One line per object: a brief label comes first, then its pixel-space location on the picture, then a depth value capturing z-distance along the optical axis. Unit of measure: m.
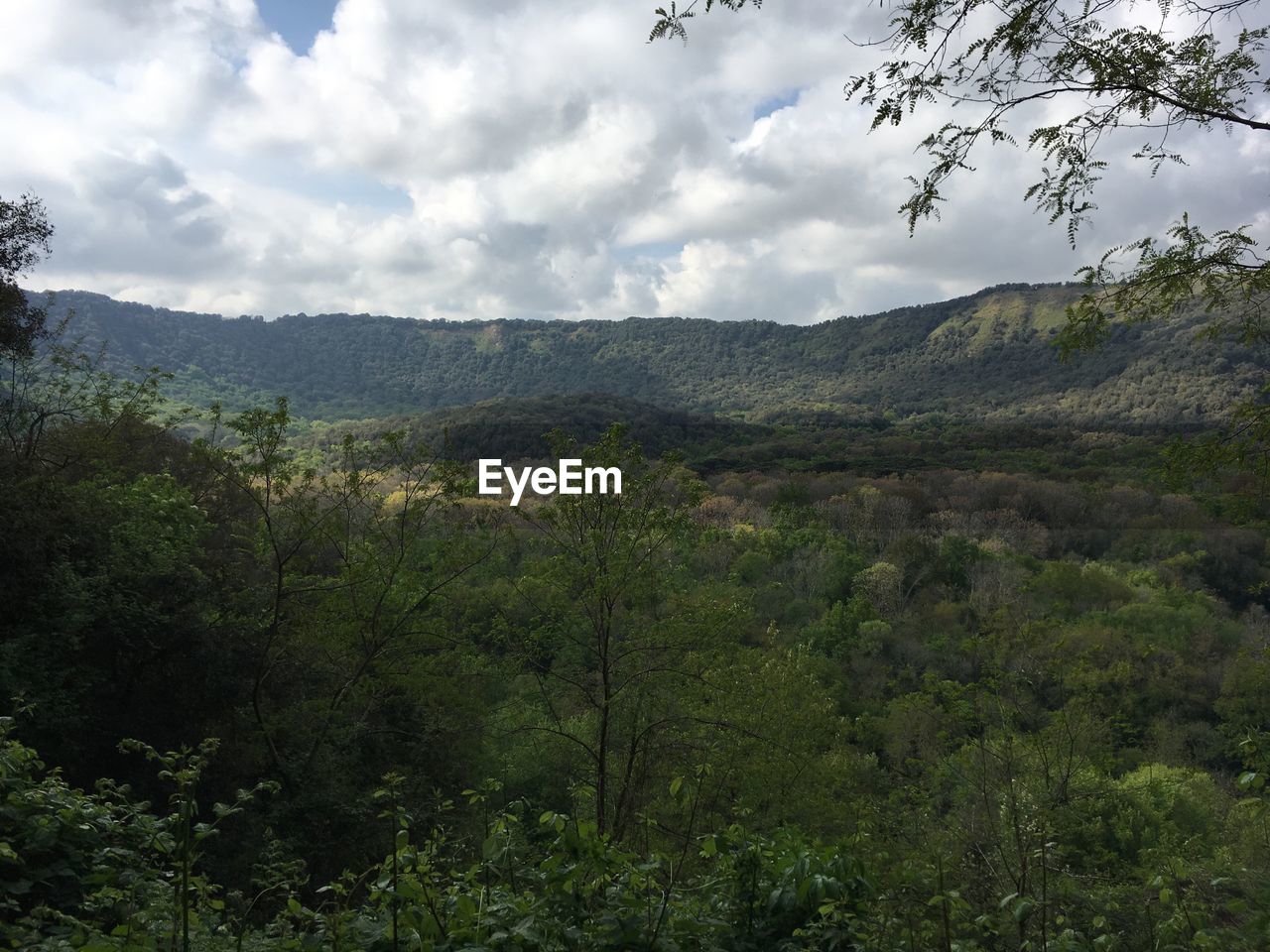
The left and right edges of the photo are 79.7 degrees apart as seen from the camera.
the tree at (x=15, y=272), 11.64
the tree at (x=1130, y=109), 3.76
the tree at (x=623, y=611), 9.31
